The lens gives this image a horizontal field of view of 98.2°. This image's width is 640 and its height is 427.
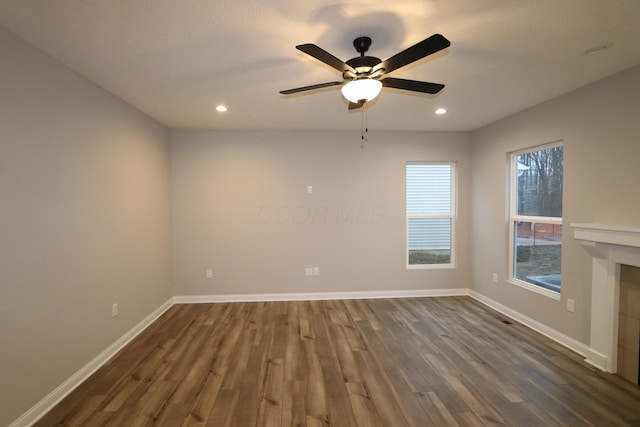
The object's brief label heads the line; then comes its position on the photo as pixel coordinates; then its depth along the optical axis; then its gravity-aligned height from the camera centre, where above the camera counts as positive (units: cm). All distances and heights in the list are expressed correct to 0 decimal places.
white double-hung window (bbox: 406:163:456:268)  451 -9
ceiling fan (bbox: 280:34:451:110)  152 +88
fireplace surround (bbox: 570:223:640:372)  232 -67
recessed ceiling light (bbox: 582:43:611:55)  197 +117
